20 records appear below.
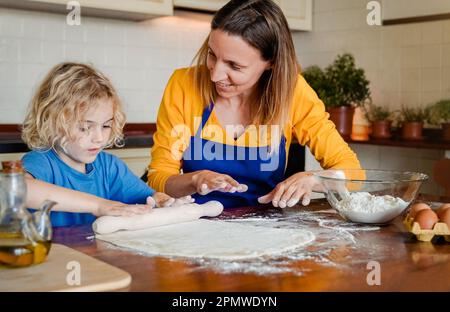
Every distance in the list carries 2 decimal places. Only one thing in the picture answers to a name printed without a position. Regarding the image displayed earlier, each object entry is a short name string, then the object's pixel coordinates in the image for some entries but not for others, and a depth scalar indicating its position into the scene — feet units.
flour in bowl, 4.53
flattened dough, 3.59
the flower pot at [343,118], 11.82
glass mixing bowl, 4.53
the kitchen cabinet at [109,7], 9.95
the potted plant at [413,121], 11.19
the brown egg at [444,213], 4.00
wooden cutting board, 2.83
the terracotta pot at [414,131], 11.18
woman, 5.91
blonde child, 5.06
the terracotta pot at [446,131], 10.60
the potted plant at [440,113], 11.03
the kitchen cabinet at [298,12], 13.00
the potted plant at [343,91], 11.89
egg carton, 3.98
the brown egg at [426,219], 3.99
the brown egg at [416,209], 4.15
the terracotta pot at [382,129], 11.58
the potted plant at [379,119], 11.60
